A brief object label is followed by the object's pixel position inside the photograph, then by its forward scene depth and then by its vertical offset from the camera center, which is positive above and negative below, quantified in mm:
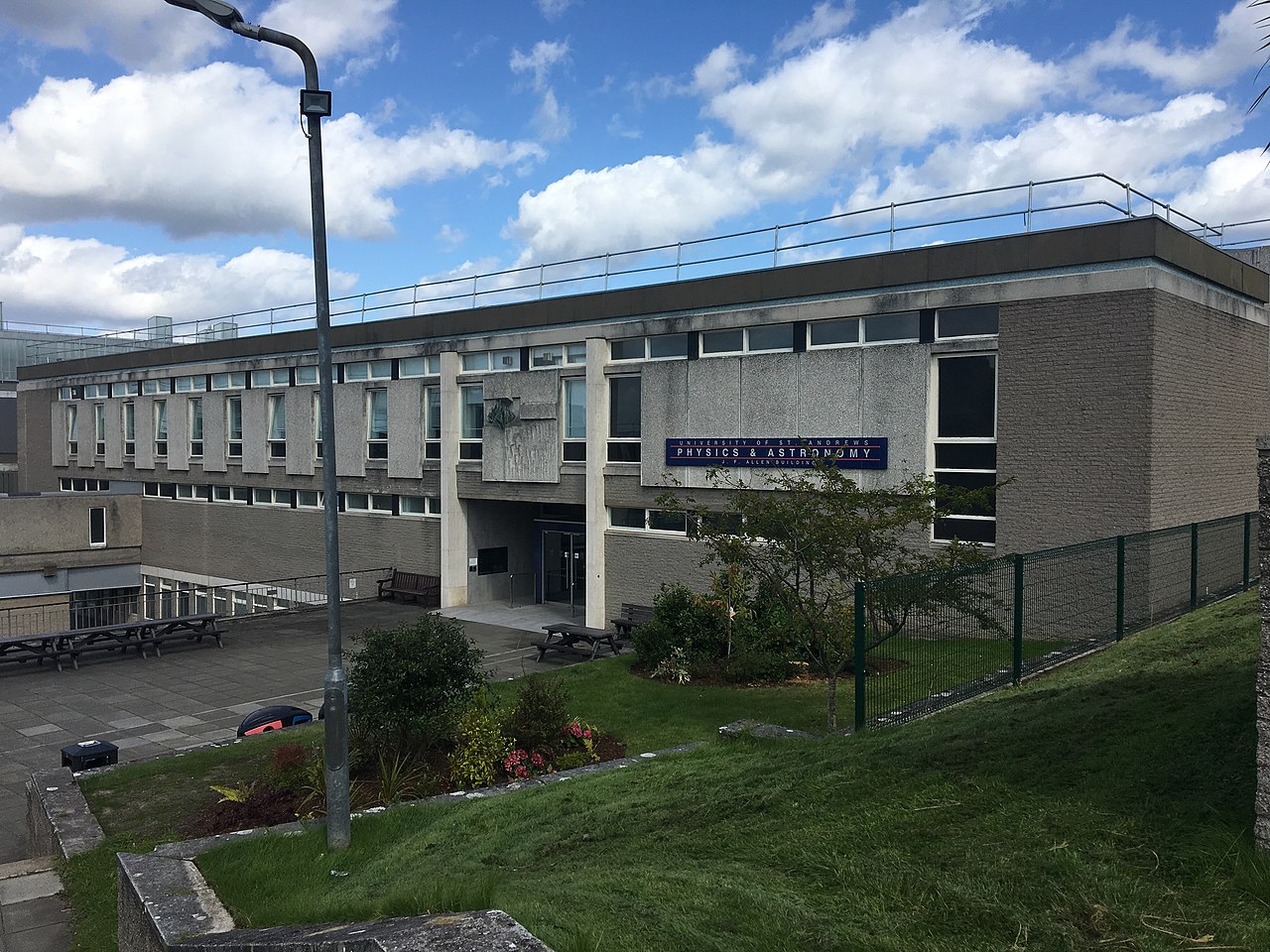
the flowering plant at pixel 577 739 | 12361 -3789
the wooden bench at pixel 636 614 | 22153 -4084
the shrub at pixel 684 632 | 17906 -3579
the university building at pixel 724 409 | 17906 +572
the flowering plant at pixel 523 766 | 11281 -3791
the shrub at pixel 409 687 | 11211 -2888
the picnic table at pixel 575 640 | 20234 -4253
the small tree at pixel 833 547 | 12305 -1465
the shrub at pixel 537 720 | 12086 -3495
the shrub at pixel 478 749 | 11055 -3581
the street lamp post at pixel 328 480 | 8766 -442
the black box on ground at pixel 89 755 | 12500 -4065
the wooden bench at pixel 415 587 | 29375 -4671
